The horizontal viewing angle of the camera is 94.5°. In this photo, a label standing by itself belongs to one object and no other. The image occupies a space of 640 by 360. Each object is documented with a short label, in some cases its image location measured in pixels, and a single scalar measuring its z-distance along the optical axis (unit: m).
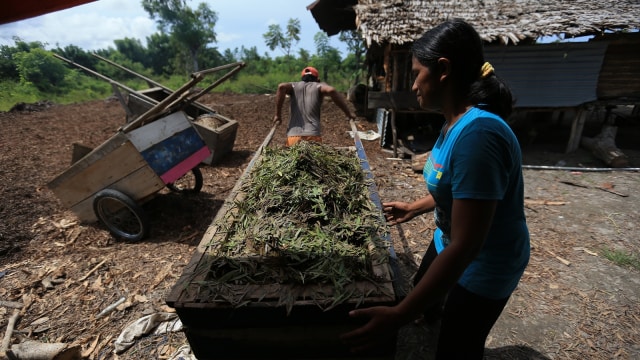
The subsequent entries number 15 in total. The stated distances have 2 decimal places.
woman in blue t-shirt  1.07
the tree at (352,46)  16.89
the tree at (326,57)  27.70
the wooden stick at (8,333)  2.45
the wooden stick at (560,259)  3.71
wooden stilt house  7.44
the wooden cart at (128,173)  3.68
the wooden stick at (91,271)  3.36
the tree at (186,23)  34.12
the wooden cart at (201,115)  5.48
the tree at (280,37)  34.09
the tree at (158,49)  51.38
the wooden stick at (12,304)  3.00
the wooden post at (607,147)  7.50
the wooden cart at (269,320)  1.36
